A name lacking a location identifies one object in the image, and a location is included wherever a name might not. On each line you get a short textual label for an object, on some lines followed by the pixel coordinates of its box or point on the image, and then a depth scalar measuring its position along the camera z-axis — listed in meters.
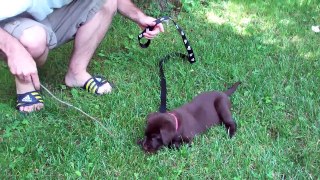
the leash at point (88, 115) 3.05
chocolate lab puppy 2.74
